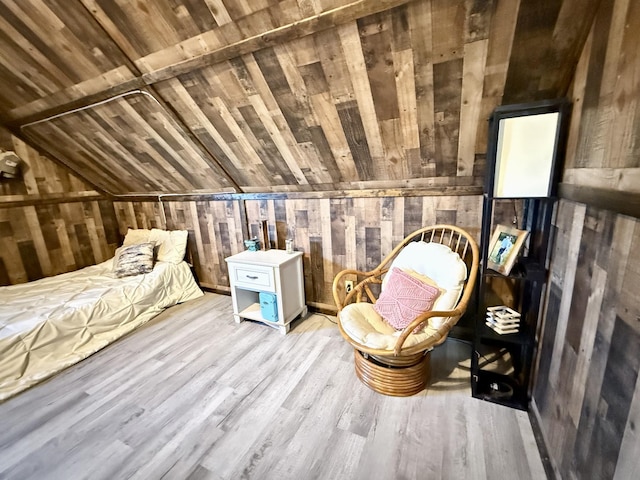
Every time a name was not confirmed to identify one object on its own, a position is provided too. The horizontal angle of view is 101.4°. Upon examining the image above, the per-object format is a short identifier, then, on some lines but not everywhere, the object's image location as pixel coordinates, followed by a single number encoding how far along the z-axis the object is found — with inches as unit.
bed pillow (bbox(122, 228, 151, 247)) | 135.6
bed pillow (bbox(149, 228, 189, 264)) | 126.9
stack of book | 60.6
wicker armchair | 58.9
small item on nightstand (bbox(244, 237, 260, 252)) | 106.2
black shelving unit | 49.8
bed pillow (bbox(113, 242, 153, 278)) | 116.8
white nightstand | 91.0
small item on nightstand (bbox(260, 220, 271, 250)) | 105.4
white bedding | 75.7
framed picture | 56.9
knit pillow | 67.6
